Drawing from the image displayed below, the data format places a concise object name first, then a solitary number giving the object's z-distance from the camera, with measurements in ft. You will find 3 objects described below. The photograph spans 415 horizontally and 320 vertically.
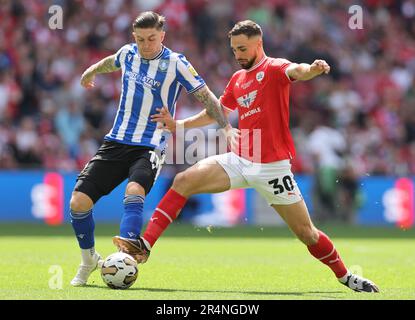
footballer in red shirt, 53.01
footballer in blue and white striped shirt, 54.44
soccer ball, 50.75
